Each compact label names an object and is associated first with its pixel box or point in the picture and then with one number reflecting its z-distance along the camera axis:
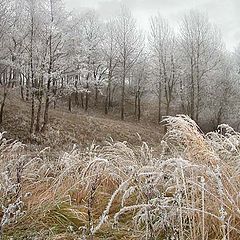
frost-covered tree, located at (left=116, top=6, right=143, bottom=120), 33.94
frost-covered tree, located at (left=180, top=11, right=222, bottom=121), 31.31
